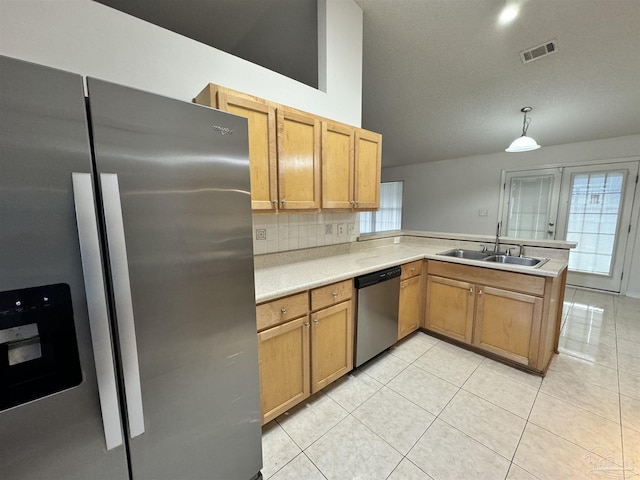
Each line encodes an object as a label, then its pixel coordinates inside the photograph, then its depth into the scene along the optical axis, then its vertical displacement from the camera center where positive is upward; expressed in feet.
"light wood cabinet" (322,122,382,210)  6.52 +1.26
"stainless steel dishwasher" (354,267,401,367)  6.38 -2.76
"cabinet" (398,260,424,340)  7.85 -2.93
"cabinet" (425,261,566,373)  6.51 -2.91
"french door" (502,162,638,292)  12.34 -0.09
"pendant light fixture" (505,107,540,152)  8.42 +2.25
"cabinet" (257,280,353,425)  4.77 -2.89
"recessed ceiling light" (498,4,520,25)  6.46 +5.28
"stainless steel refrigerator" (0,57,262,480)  2.13 -0.68
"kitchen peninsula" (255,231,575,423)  5.01 -2.35
